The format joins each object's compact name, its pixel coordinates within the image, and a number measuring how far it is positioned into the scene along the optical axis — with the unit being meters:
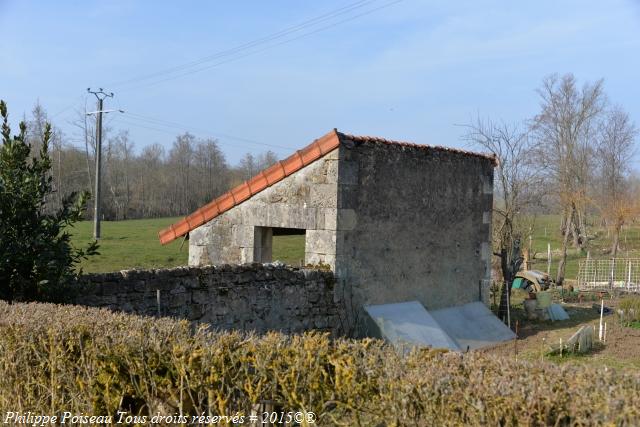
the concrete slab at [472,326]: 10.68
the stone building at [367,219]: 9.20
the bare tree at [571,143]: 39.09
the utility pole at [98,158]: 27.58
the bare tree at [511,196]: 17.81
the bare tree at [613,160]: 43.66
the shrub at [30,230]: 6.29
